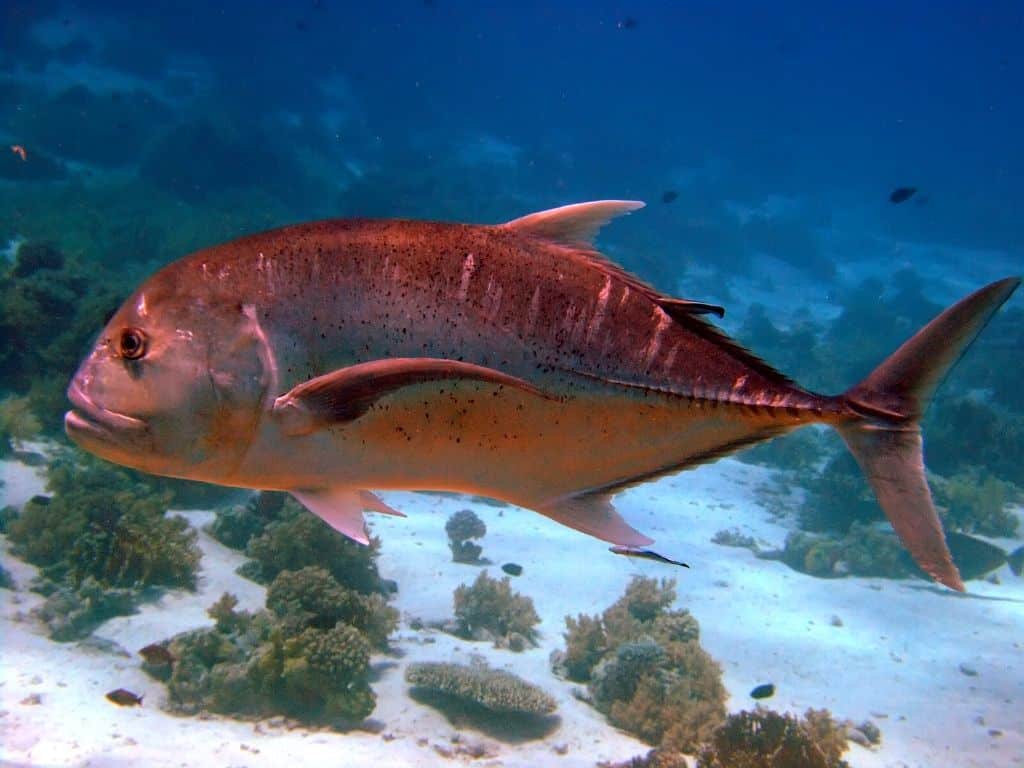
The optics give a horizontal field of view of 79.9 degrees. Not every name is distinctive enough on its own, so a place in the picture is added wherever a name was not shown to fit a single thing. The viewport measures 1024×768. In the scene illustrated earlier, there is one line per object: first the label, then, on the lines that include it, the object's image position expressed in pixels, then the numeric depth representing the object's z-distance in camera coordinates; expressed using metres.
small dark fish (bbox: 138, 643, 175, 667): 5.77
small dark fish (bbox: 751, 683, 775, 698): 6.83
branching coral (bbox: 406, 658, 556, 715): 6.19
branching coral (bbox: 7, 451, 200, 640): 6.81
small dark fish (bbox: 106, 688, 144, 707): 5.38
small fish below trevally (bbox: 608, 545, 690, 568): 1.32
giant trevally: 1.26
